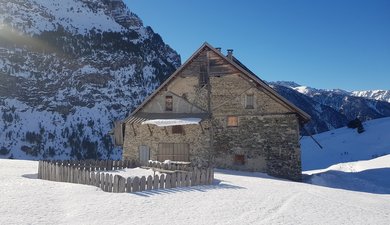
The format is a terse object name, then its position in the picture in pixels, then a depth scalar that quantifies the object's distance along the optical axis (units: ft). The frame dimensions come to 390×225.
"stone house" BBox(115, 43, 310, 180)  84.43
